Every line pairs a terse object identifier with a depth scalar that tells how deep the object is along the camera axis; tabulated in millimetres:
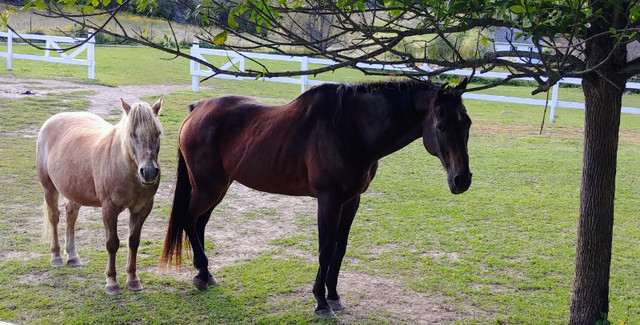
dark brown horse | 4402
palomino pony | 4691
